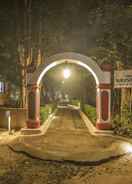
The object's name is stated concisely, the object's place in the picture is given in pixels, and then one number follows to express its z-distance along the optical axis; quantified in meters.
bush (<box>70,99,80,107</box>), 44.24
